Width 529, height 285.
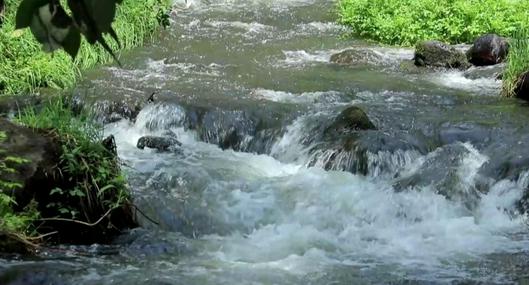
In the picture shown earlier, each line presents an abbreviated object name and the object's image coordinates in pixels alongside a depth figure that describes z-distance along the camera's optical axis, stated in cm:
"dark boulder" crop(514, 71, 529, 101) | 1950
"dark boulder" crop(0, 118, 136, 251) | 1043
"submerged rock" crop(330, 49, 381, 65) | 2398
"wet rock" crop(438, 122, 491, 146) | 1630
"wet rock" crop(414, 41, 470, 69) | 2320
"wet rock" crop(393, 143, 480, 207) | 1415
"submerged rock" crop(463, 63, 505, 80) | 2187
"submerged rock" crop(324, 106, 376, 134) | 1661
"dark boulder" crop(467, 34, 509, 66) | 2302
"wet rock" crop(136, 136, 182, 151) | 1628
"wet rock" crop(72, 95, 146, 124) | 1842
